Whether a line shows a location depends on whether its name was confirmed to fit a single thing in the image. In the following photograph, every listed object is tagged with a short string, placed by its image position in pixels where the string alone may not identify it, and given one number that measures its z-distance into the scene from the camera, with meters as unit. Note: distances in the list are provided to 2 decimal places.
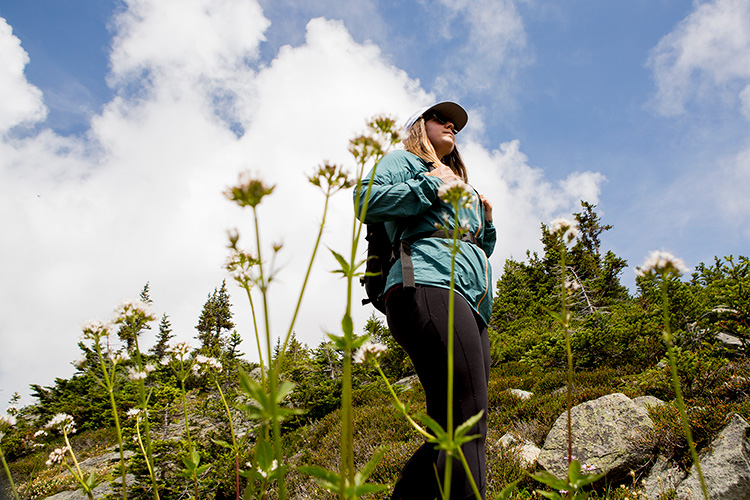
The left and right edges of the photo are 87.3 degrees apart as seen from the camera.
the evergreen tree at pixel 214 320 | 28.56
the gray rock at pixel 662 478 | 3.19
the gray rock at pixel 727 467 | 2.81
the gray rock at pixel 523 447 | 3.99
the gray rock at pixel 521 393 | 6.12
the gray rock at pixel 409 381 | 9.37
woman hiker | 1.64
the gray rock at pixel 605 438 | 3.57
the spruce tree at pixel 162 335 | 29.23
